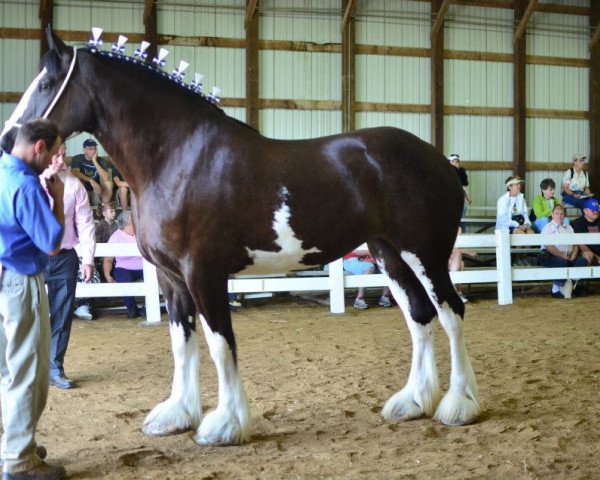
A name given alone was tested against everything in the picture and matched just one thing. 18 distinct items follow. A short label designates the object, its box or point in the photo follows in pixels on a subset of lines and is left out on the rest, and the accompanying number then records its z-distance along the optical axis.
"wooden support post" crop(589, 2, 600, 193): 14.34
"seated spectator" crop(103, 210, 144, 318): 8.38
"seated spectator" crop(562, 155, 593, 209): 12.64
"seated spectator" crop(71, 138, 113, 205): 9.70
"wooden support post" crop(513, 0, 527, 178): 13.73
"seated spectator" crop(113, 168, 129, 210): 9.97
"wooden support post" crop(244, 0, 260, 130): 12.38
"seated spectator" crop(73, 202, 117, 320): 8.30
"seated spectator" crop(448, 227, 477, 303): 9.50
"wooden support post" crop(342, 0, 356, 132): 12.84
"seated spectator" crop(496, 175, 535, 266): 11.02
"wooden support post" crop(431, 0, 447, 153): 13.29
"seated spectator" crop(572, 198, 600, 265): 10.30
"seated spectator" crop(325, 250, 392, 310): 9.00
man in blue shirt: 2.93
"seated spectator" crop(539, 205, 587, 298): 9.87
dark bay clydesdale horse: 3.58
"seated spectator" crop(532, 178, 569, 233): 11.60
